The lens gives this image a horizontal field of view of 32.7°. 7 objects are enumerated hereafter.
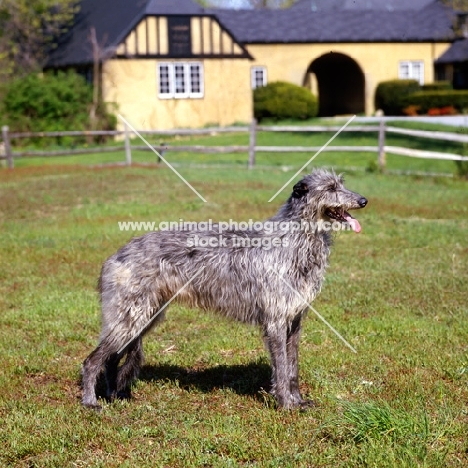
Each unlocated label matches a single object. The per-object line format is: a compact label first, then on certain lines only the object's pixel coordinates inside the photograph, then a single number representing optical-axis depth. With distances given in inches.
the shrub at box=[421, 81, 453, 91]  1747.0
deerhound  253.6
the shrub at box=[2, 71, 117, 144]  1374.3
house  1512.1
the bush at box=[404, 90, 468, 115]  1647.4
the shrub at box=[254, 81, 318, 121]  1635.1
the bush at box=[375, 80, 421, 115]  1758.1
